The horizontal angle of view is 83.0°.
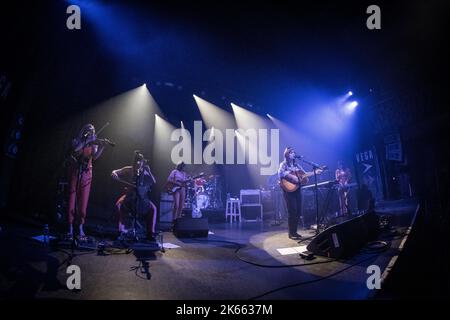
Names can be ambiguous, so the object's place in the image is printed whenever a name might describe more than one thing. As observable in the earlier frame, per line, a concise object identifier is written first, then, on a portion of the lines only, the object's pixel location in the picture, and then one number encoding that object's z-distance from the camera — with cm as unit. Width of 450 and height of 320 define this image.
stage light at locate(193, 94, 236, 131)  1158
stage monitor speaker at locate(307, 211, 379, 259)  384
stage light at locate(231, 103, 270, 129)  1231
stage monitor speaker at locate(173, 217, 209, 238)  622
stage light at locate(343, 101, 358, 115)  1110
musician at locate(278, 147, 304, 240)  579
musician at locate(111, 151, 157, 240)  530
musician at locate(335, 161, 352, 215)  1009
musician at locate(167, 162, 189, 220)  800
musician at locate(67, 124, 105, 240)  489
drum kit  998
